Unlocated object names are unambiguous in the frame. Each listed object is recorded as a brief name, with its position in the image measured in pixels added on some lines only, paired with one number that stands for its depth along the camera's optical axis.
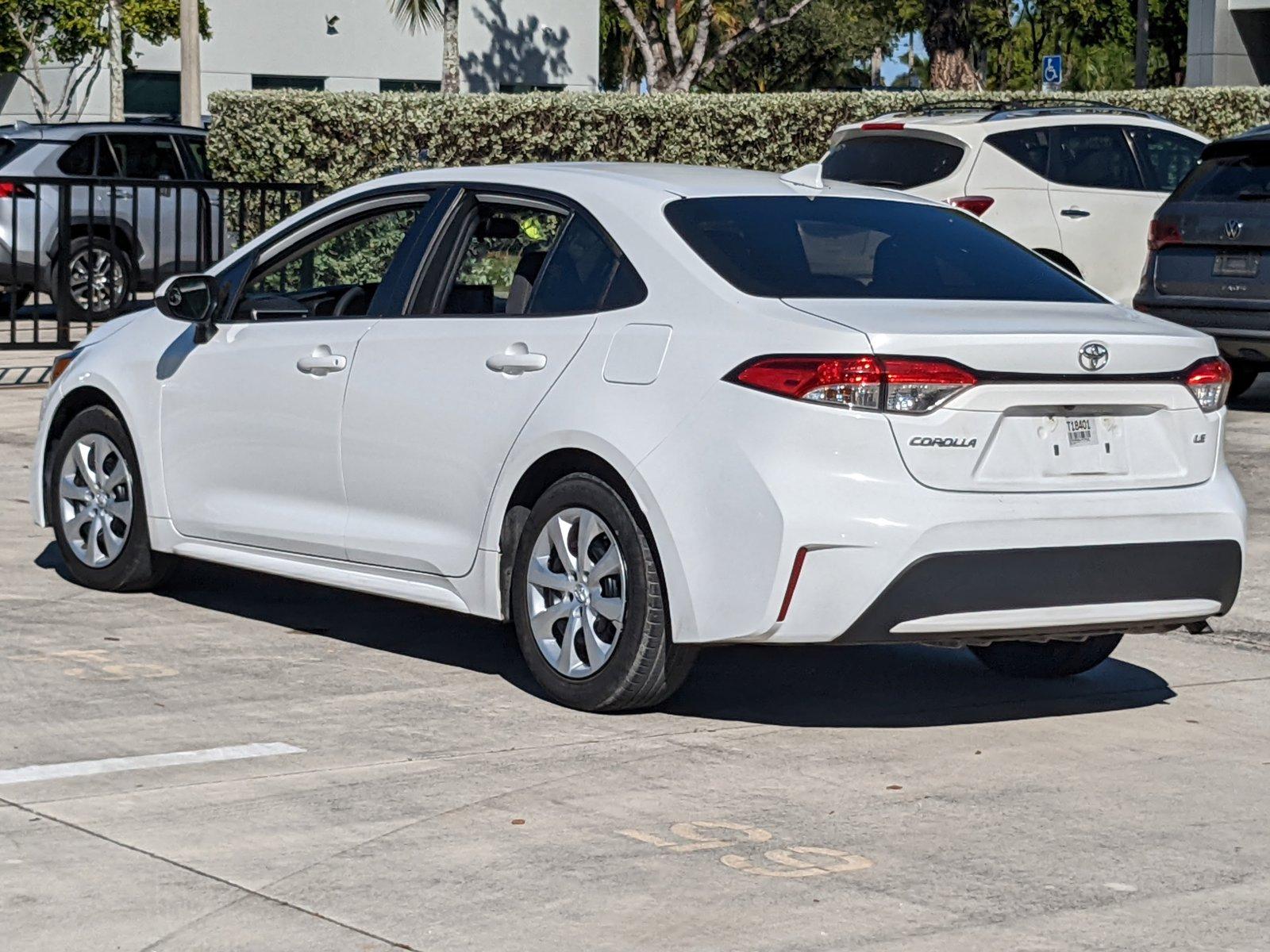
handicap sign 35.73
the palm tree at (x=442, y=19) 37.75
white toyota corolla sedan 5.61
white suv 15.38
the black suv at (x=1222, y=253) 12.77
